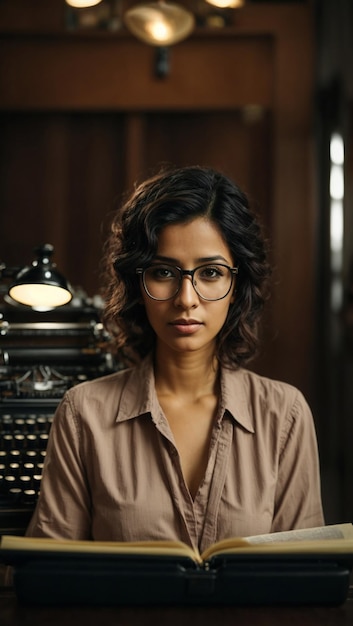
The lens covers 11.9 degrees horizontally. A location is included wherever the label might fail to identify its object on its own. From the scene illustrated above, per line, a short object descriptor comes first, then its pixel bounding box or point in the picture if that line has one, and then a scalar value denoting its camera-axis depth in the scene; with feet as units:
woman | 7.79
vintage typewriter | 8.63
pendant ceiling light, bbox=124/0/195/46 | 10.96
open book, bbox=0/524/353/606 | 6.95
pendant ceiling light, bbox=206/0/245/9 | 10.93
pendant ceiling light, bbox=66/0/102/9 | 10.63
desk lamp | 8.57
